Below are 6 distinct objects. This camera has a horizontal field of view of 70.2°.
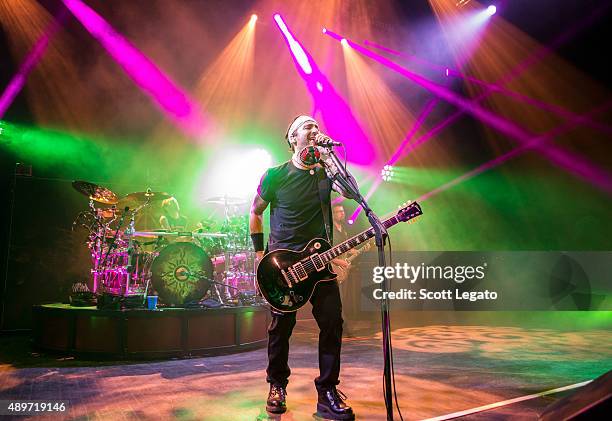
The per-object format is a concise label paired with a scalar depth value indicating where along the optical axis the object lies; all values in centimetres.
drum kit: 609
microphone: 282
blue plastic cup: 591
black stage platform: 557
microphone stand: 246
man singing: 318
